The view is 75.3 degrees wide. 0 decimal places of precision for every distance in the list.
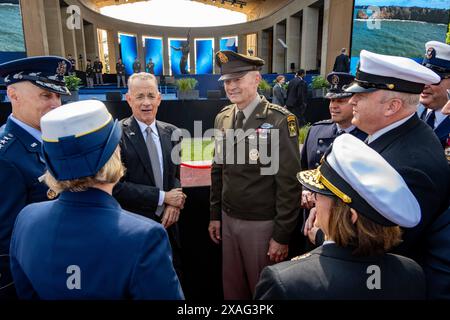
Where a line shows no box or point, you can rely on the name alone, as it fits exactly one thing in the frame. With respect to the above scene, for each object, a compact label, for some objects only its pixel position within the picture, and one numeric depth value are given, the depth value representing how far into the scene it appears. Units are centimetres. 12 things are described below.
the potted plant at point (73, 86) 1011
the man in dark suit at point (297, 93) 963
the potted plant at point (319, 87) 1209
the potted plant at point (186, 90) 1039
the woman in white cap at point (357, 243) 91
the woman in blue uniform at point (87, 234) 91
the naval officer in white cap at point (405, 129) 127
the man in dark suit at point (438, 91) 261
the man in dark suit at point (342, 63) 1366
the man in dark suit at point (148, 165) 203
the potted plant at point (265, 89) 1189
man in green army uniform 209
